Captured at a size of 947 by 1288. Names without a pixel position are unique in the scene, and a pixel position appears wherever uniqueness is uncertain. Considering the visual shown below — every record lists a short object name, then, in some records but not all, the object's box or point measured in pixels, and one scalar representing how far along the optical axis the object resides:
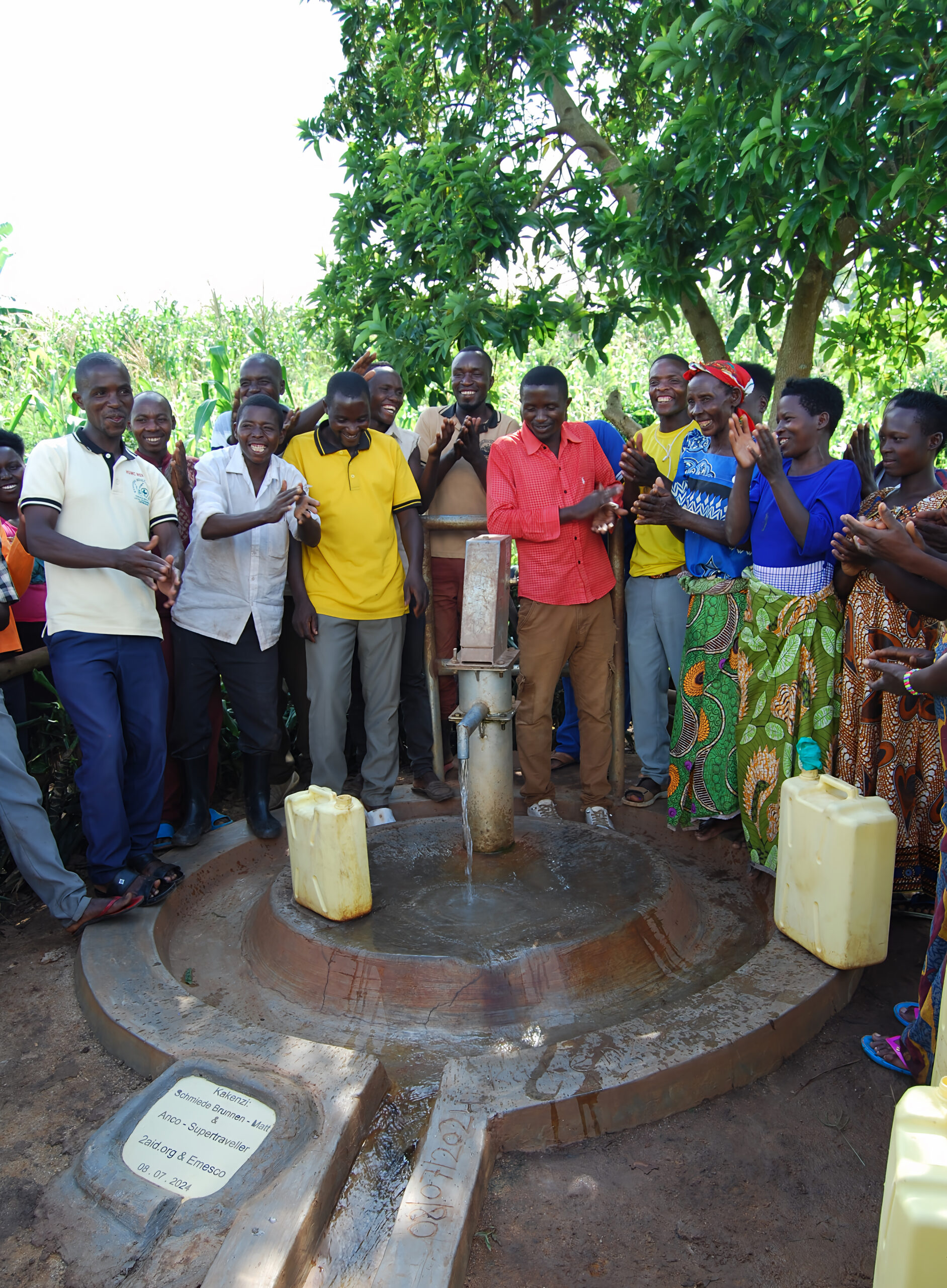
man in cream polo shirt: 3.03
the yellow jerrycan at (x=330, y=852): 2.87
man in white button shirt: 3.56
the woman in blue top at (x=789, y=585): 3.11
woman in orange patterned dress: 2.88
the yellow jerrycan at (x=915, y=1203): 1.30
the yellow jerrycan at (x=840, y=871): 2.57
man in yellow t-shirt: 3.87
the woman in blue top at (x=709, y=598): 3.49
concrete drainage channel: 1.80
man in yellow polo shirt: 3.75
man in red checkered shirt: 3.78
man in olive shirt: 4.12
